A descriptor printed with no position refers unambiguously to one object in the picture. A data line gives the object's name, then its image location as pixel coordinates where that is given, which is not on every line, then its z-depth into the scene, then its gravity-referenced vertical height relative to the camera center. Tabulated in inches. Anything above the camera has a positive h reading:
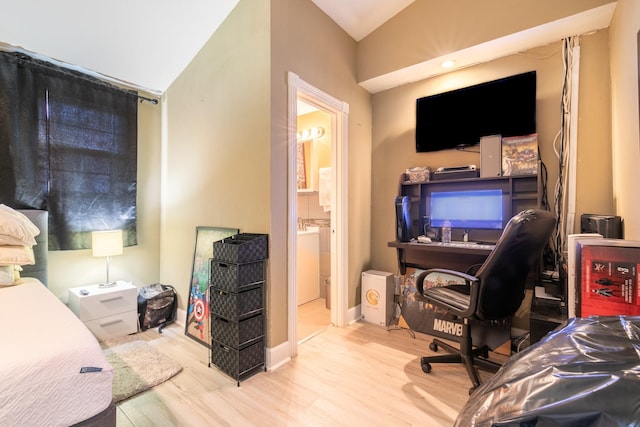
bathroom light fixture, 148.9 +44.6
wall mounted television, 91.4 +36.1
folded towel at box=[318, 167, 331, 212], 143.4 +13.0
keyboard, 89.2 -11.1
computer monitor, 96.6 +1.5
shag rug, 70.8 -44.2
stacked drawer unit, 73.3 -25.4
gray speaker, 69.4 -3.7
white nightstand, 93.0 -32.7
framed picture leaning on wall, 94.9 -25.9
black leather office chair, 60.2 -17.7
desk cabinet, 91.1 +2.1
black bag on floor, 106.0 -36.3
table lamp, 99.3 -10.1
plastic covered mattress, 17.8 -12.8
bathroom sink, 139.4 -8.9
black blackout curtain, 88.5 +24.1
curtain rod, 87.9 +53.6
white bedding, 33.4 -20.9
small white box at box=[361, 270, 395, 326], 111.3 -34.7
